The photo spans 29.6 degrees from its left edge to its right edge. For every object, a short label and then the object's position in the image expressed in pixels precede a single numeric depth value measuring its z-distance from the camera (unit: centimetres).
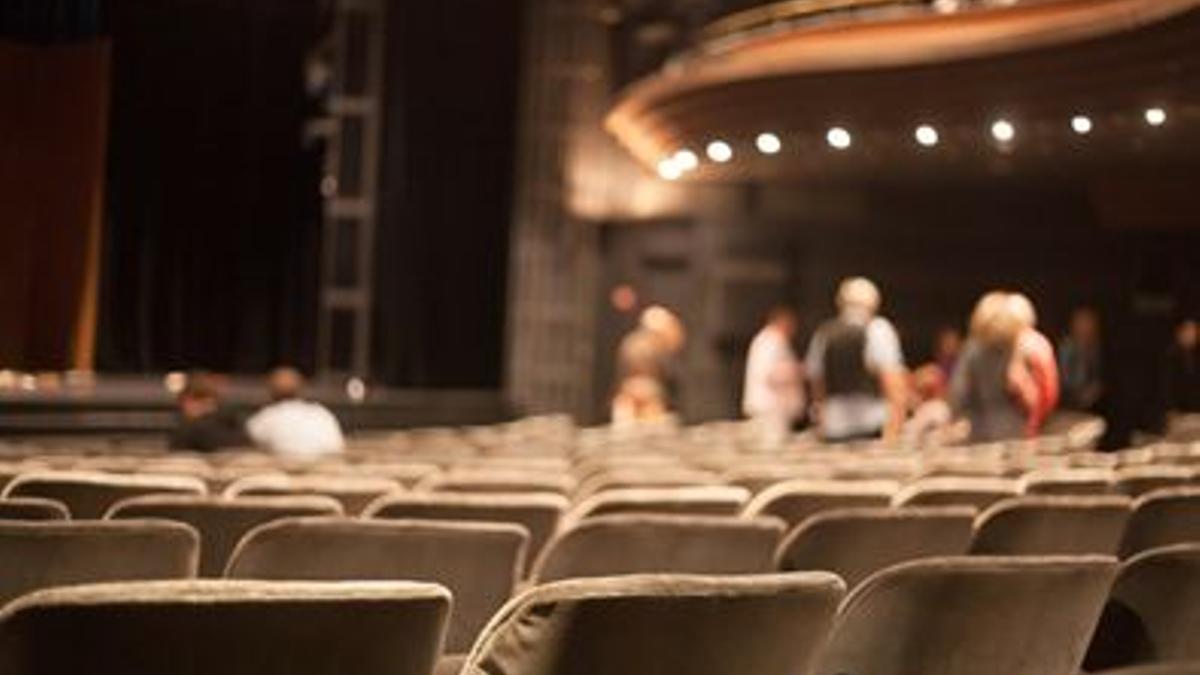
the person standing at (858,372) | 1187
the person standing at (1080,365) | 1538
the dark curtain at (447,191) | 1770
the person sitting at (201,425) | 1015
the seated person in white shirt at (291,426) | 988
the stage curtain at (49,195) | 1329
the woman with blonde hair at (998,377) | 1016
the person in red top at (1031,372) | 1045
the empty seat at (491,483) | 530
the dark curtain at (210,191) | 1711
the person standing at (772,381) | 1498
